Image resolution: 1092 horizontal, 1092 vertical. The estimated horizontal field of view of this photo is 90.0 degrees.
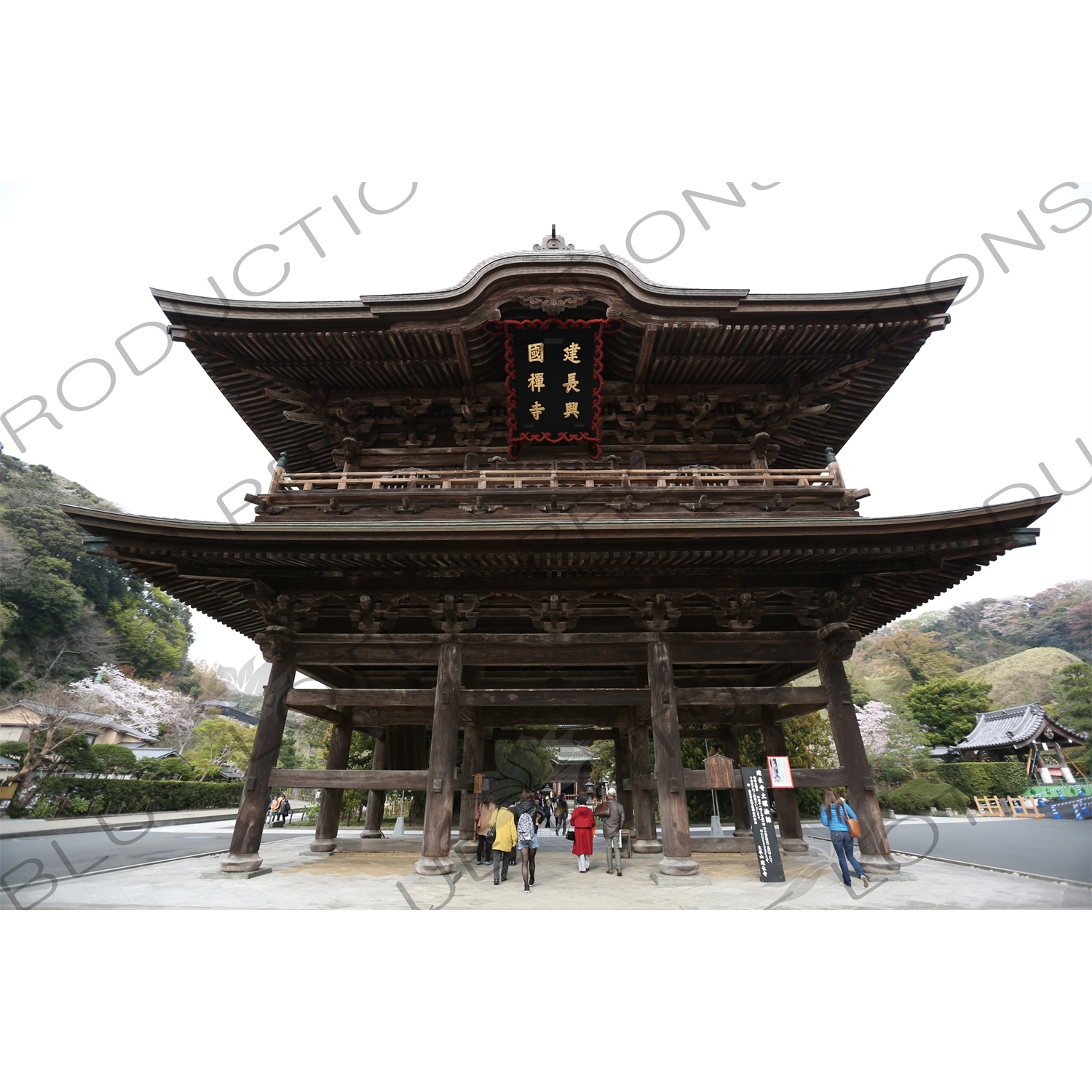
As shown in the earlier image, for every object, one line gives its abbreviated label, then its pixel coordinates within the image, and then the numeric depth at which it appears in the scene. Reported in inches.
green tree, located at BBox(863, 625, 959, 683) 2324.1
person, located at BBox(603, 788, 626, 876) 394.9
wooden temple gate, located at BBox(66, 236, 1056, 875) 340.2
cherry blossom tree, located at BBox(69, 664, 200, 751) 1524.4
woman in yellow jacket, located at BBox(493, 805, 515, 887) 349.1
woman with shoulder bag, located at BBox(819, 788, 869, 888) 312.5
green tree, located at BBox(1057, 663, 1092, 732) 1239.5
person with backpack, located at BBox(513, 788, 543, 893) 331.3
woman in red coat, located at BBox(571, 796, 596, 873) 409.4
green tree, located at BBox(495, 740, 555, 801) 974.4
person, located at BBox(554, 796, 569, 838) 872.2
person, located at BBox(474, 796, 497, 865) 425.7
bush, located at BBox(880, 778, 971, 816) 1147.9
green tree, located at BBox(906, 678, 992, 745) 1549.0
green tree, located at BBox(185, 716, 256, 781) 1649.9
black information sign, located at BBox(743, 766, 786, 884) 326.3
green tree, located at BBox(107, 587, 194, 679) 1979.6
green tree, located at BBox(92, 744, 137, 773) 1138.7
